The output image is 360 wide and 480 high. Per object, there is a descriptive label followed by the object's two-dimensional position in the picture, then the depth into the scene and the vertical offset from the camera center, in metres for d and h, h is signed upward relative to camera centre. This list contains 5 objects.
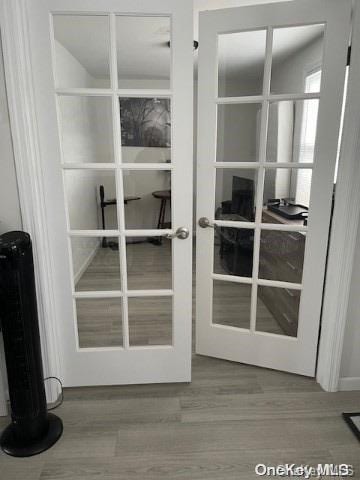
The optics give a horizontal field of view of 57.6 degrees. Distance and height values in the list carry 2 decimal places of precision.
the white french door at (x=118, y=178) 1.56 -0.14
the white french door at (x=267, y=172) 1.72 -0.11
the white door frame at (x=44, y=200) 1.46 -0.23
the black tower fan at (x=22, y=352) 1.41 -0.88
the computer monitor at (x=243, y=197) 1.96 -0.27
